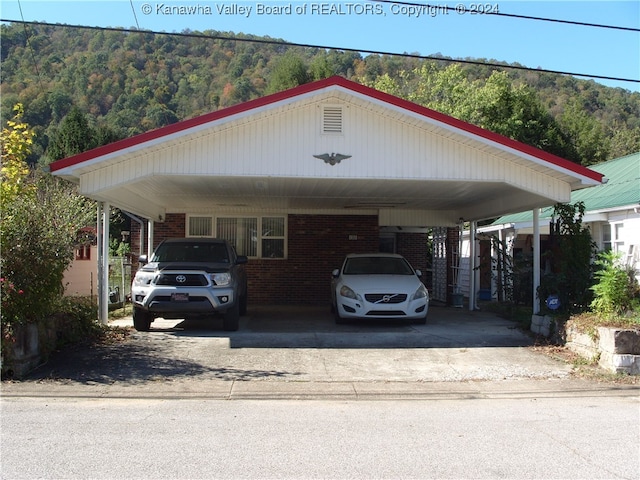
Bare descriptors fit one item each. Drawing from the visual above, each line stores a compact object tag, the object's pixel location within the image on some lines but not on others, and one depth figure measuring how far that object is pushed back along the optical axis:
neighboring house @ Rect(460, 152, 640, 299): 14.12
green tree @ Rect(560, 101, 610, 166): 38.31
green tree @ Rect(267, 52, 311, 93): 49.03
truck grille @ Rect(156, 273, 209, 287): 10.88
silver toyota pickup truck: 10.80
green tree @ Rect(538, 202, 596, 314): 11.12
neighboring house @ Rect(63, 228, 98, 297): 19.94
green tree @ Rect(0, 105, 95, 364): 8.15
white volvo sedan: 12.00
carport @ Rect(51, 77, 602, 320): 10.51
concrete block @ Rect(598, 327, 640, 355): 8.48
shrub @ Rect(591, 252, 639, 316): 9.56
